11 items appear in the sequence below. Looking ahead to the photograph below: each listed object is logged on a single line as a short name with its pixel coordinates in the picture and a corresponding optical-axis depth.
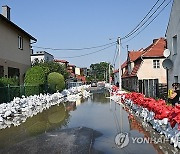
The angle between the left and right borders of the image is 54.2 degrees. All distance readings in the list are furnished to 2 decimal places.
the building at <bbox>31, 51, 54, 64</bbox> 29.74
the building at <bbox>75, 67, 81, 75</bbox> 70.85
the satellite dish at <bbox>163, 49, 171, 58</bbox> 11.48
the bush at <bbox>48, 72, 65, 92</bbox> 18.01
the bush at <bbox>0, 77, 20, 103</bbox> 10.21
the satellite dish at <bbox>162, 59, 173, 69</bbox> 11.35
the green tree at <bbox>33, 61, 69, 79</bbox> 20.51
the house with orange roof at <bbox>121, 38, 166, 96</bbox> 23.61
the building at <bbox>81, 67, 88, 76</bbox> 77.29
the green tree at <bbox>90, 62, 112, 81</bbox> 83.26
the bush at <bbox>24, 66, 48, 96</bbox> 14.25
